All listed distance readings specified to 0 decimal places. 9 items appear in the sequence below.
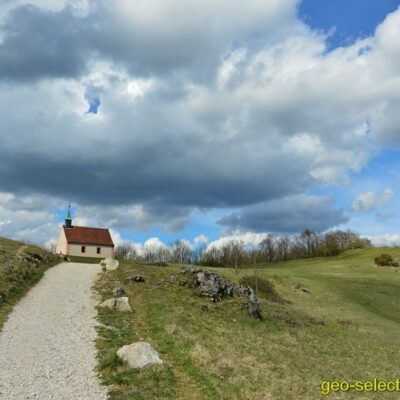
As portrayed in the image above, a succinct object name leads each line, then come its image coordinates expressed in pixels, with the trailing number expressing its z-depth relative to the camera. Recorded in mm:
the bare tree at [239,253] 130750
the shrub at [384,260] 90562
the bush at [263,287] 48512
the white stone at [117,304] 26266
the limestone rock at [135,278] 35125
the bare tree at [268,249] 167925
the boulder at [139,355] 15656
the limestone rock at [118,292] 30641
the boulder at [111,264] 41459
